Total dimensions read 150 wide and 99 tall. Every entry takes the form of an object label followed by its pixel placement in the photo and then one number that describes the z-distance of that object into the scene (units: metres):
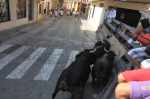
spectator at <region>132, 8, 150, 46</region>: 3.17
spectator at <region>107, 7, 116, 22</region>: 11.48
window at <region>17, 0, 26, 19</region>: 16.08
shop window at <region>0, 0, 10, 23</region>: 12.63
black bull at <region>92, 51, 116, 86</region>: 4.73
